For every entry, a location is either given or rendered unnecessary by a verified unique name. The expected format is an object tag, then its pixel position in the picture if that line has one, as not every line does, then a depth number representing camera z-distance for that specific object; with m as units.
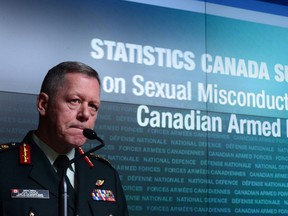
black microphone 2.11
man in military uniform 2.28
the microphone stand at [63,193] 2.07
